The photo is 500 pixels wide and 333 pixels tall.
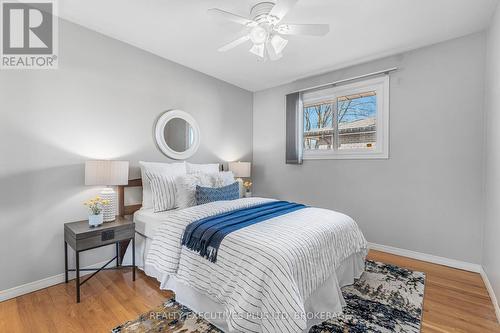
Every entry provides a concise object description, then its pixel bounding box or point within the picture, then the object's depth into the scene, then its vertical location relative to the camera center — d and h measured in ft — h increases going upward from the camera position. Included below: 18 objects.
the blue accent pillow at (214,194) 8.72 -1.12
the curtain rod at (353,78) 10.21 +4.19
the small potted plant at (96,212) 7.40 -1.54
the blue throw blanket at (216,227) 5.73 -1.63
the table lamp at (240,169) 13.35 -0.24
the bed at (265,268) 4.49 -2.44
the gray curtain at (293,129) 13.25 +2.11
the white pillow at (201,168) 10.77 -0.16
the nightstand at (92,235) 6.77 -2.21
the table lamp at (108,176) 7.63 -0.41
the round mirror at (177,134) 10.62 +1.46
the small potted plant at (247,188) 13.43 -1.38
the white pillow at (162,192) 8.73 -1.03
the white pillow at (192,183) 8.82 -0.75
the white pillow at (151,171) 9.27 -0.35
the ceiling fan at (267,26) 6.39 +4.11
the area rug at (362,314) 5.56 -3.88
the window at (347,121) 10.67 +2.25
